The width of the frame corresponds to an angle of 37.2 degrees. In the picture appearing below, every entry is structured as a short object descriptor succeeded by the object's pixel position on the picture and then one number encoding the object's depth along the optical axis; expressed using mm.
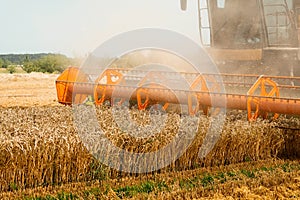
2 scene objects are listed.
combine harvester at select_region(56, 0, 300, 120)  6230
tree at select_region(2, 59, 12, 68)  49856
